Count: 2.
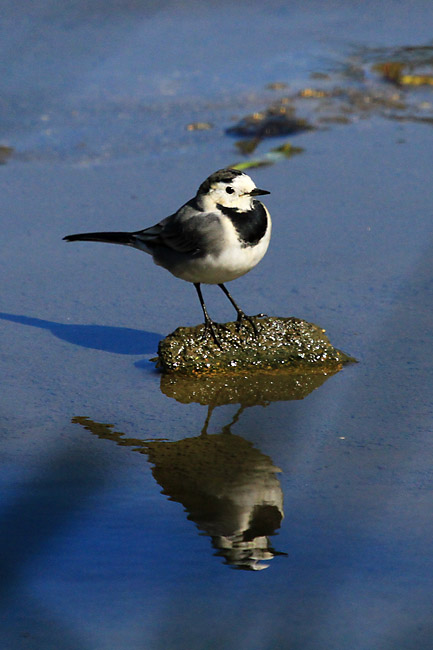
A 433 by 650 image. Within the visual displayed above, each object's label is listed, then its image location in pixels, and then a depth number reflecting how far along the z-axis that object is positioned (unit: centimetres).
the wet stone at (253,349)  837
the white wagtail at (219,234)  852
